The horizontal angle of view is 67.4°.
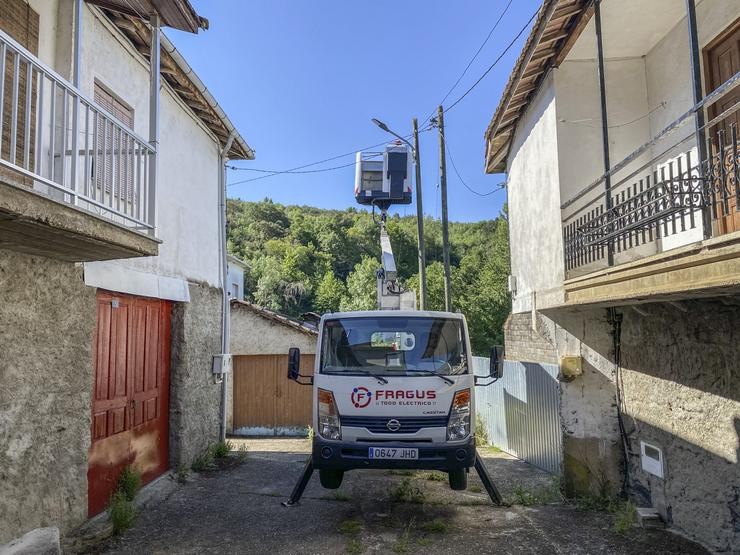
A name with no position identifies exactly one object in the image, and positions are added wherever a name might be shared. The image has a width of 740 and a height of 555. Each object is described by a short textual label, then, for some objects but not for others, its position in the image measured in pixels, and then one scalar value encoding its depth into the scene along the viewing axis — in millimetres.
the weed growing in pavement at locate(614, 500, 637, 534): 5982
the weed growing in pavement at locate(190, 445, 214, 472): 8641
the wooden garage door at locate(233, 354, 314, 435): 14977
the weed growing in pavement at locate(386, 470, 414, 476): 8570
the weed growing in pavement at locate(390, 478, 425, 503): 7062
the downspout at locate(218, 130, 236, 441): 10164
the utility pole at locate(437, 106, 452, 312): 16141
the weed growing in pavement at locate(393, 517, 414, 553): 5402
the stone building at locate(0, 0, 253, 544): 4660
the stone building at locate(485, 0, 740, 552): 4887
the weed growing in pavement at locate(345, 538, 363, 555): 5356
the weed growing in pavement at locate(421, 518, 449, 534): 5996
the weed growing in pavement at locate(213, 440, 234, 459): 9591
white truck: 6082
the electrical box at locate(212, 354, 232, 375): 9672
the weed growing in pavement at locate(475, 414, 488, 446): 12680
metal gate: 8750
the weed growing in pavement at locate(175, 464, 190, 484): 7966
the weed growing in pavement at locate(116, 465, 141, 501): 6672
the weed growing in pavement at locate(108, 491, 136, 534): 5836
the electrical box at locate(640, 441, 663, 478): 6172
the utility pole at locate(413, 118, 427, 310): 16712
